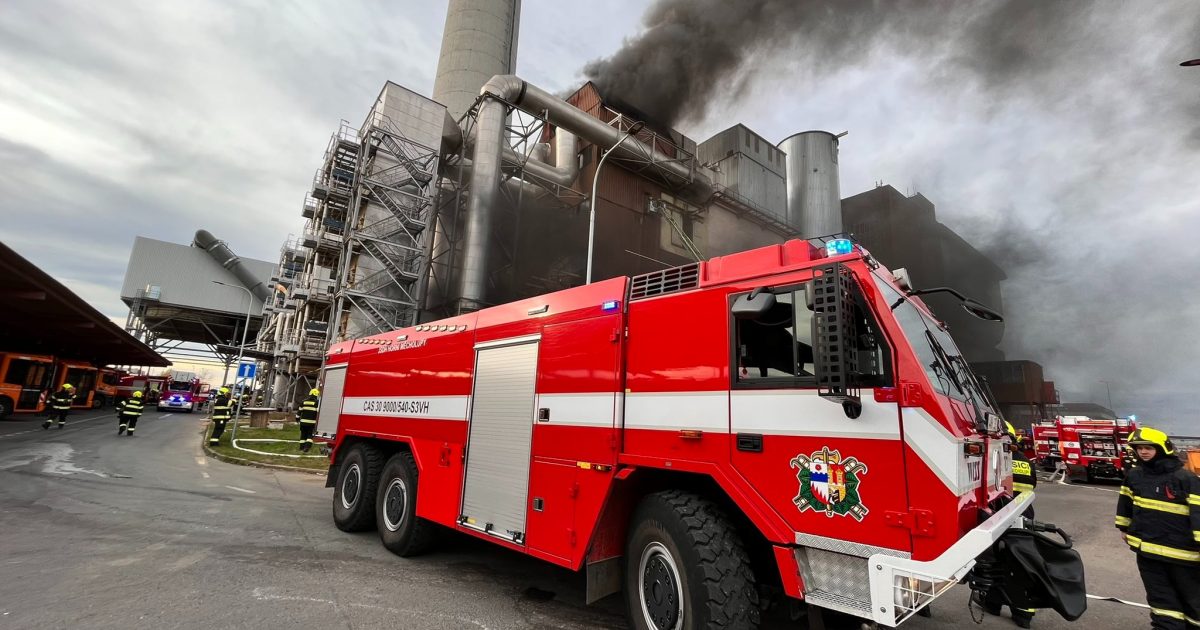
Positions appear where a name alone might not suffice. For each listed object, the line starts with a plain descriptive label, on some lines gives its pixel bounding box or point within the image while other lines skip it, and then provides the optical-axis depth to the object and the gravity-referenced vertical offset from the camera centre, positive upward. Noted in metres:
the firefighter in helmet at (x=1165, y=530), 3.71 -0.63
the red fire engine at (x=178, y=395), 35.25 -0.32
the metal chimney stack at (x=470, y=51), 33.19 +23.33
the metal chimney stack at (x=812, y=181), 39.78 +19.32
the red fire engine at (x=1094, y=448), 15.92 -0.18
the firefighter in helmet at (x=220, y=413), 15.05 -0.59
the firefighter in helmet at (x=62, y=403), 18.11 -0.67
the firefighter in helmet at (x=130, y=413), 16.44 -0.81
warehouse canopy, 12.84 +2.24
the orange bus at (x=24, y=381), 20.89 +0.03
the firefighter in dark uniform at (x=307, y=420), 14.03 -0.61
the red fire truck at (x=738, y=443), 2.56 -0.13
